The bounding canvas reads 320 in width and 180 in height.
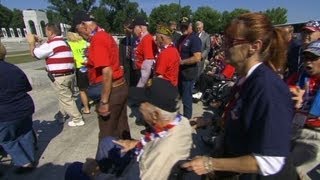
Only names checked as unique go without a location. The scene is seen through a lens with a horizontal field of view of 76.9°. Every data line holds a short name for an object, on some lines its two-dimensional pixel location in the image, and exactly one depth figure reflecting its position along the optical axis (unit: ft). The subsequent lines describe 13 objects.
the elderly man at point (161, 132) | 4.19
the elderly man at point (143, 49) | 10.01
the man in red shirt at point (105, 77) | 7.14
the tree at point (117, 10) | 161.52
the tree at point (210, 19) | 150.63
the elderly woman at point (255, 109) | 2.96
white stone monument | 120.72
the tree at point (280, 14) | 157.34
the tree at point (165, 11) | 155.65
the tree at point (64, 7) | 170.58
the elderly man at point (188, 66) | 11.34
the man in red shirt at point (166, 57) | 9.40
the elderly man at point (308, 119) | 5.61
